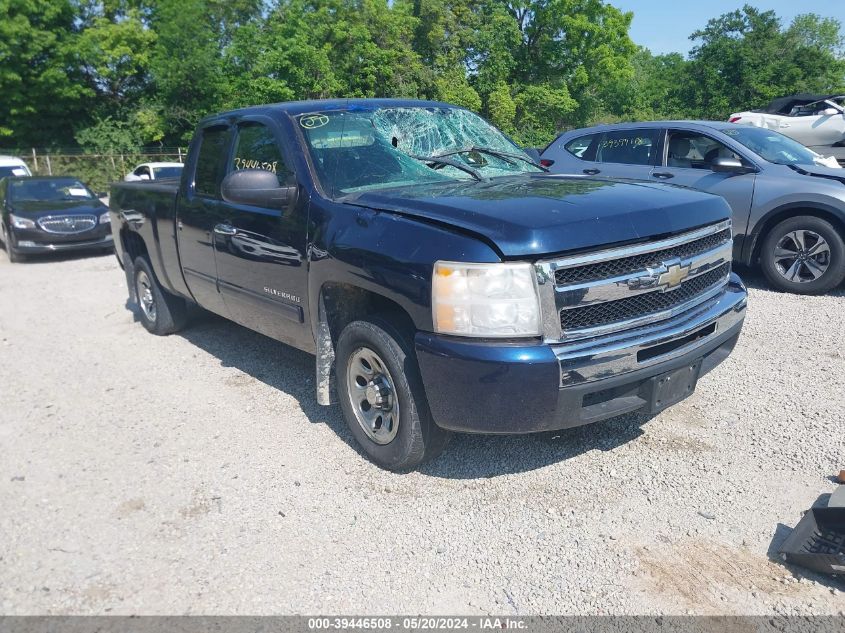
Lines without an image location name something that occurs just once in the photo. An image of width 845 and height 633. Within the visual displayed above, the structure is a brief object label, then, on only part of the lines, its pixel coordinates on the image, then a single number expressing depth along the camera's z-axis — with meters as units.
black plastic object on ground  2.57
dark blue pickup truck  2.87
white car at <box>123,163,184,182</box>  18.98
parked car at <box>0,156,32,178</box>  16.38
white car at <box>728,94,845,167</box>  15.11
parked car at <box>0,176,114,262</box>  11.19
